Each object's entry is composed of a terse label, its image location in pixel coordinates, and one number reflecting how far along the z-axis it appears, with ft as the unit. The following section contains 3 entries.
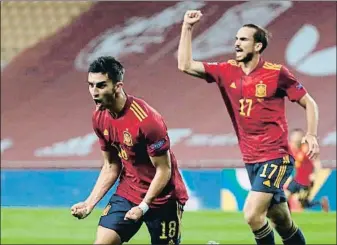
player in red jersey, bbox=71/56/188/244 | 35.83
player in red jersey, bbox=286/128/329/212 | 87.81
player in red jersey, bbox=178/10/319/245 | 44.42
